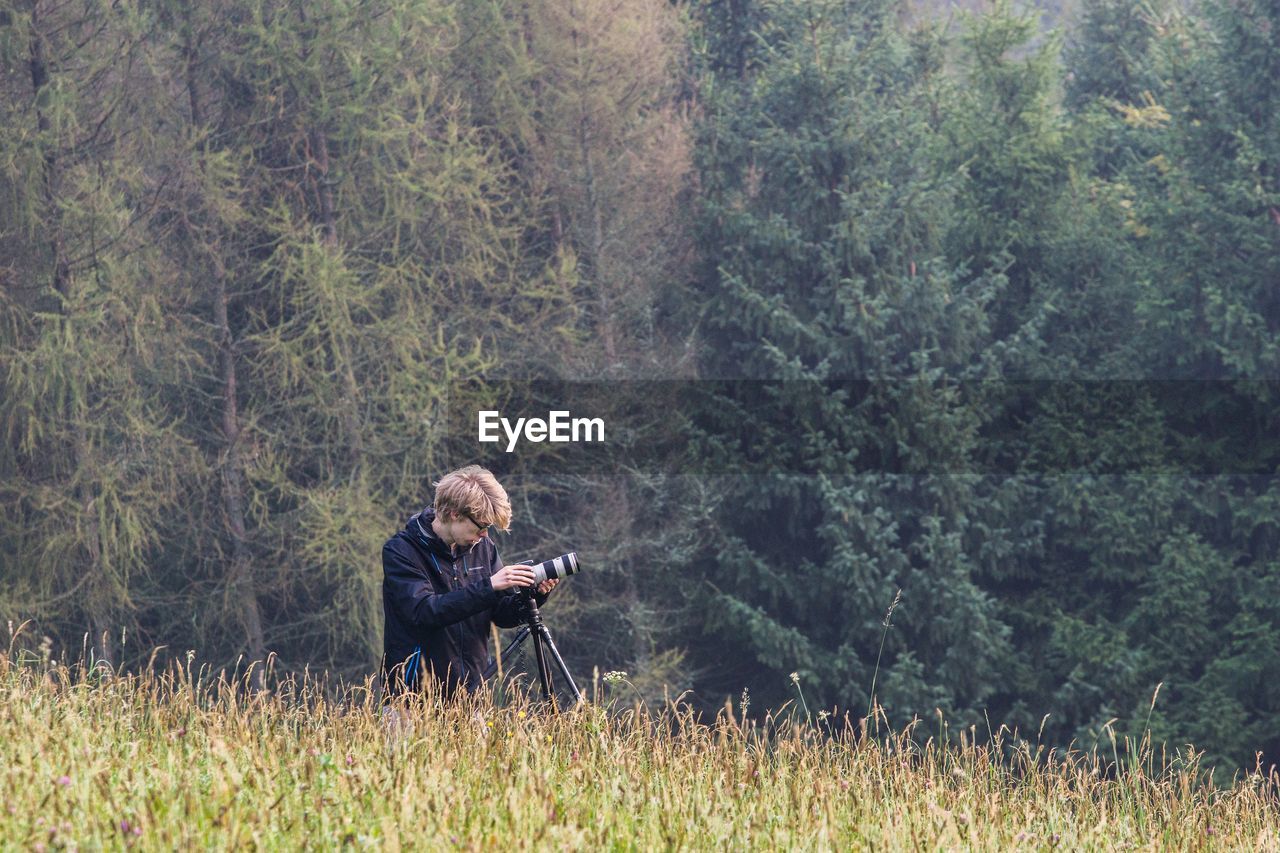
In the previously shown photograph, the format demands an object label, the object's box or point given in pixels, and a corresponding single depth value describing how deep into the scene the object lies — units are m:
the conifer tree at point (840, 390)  21.70
